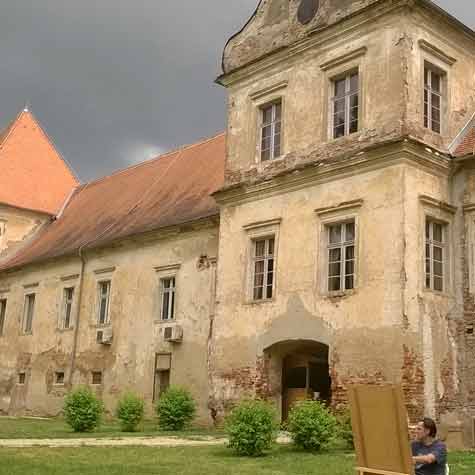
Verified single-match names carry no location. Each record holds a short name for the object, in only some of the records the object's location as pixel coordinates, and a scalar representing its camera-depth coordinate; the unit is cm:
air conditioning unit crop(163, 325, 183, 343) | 1928
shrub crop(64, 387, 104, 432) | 1516
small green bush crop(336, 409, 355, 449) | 1214
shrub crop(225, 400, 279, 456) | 1100
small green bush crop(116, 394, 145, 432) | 1595
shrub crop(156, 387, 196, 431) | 1628
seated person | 653
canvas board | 637
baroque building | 1351
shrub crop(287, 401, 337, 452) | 1149
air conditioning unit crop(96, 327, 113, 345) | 2141
